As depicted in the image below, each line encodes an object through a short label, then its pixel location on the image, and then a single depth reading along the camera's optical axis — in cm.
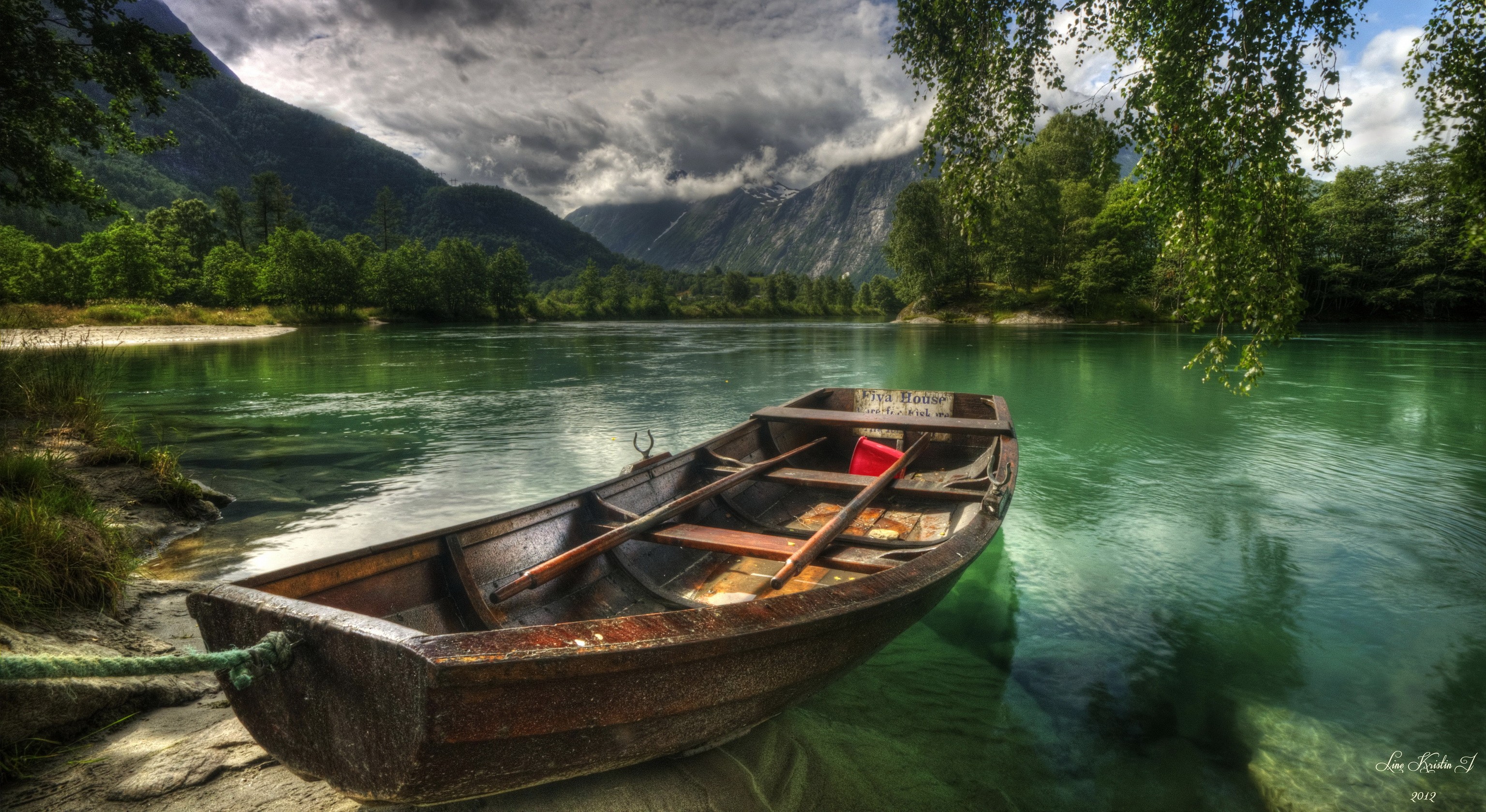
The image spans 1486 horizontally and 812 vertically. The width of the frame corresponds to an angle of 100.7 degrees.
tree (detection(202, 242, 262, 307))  5781
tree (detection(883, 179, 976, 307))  5681
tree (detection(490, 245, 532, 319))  8662
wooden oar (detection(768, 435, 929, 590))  344
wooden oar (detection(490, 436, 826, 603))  324
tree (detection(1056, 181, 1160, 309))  4897
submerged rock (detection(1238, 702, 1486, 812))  311
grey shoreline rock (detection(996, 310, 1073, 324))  5284
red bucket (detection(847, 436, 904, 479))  707
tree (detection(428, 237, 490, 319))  7962
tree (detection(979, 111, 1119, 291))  5172
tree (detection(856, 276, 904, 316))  9725
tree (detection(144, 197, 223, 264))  6975
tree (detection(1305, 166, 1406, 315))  4694
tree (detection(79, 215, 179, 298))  4662
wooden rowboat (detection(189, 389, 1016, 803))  185
